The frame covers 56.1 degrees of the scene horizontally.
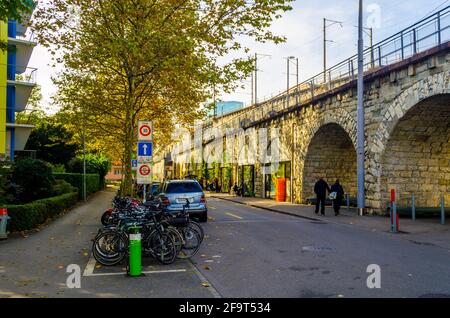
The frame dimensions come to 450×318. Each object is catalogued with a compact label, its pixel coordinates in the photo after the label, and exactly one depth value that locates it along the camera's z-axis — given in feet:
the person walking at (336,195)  63.36
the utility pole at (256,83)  203.31
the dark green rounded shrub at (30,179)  65.00
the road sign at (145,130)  37.96
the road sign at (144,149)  38.17
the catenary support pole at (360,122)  60.44
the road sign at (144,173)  38.06
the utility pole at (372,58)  61.74
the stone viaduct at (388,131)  52.02
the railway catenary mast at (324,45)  160.15
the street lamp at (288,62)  176.49
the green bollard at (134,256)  24.97
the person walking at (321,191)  64.13
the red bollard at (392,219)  44.36
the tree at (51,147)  159.53
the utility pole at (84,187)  99.70
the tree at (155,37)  49.62
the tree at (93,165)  140.15
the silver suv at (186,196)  50.85
